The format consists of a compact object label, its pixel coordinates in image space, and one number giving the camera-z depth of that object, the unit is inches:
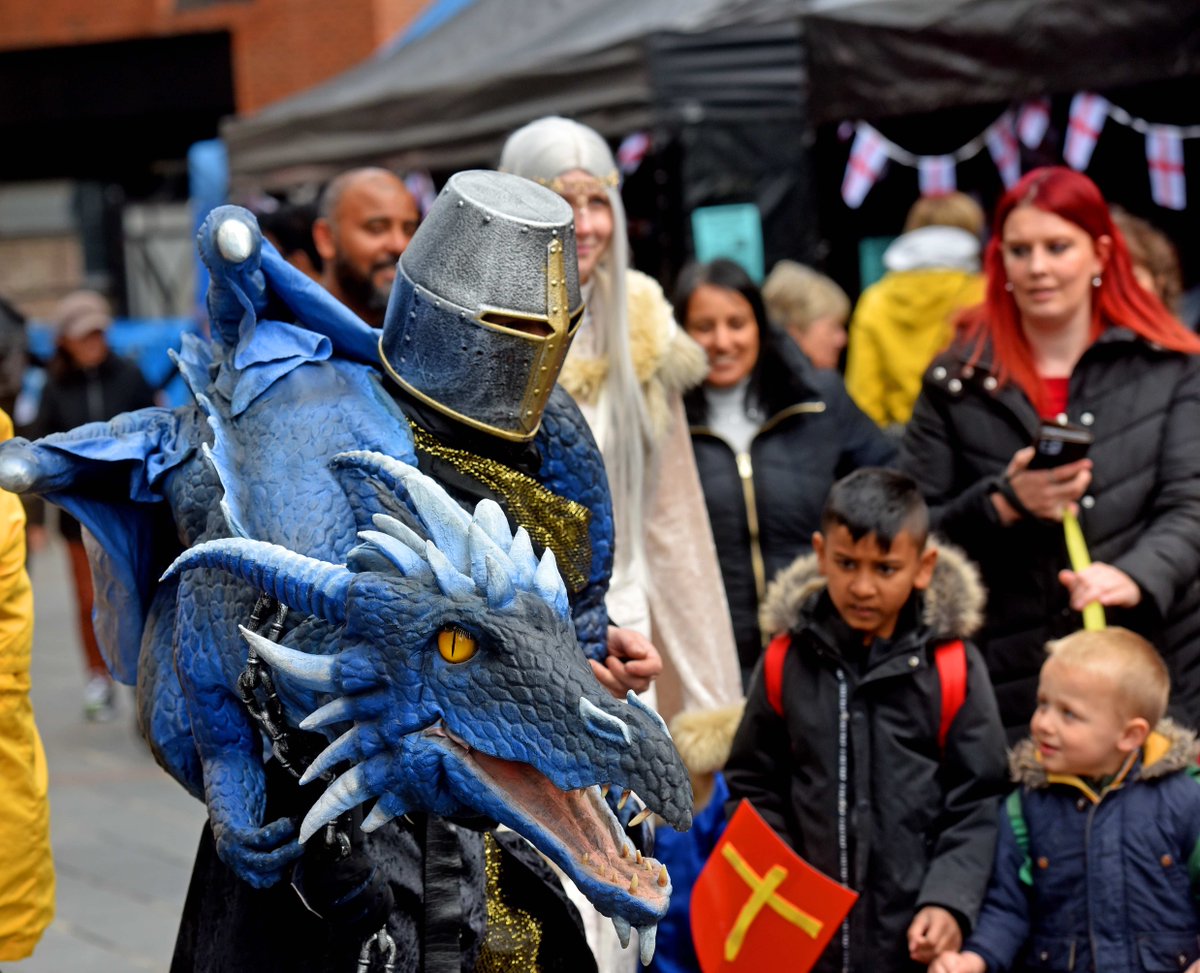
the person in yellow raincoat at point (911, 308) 275.9
